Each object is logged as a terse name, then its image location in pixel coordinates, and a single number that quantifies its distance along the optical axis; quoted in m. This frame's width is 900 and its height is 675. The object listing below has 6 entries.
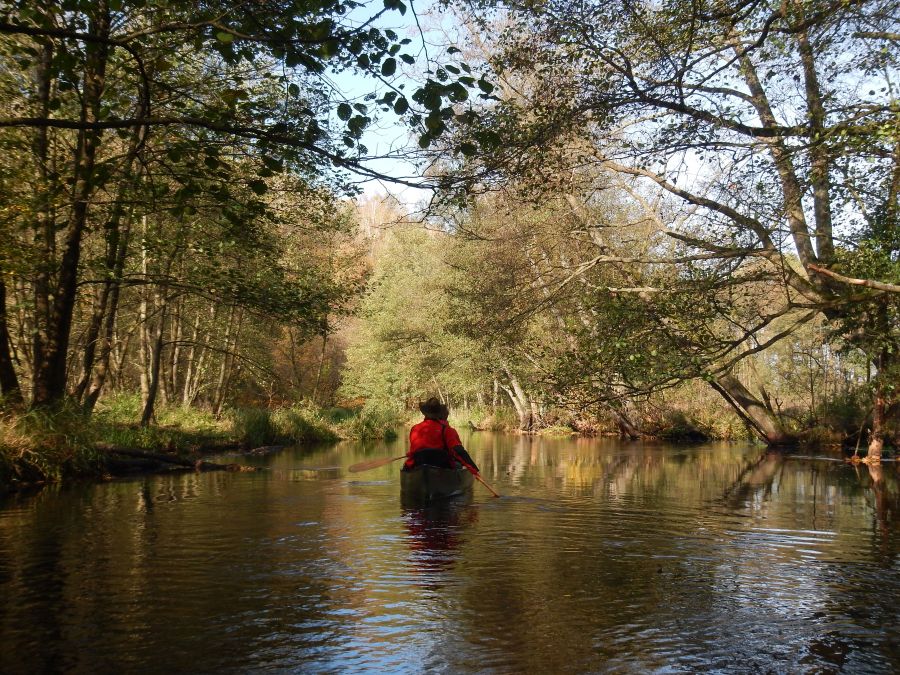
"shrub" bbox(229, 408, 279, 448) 22.95
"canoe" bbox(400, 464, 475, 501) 11.21
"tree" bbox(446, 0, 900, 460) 10.27
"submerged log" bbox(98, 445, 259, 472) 14.75
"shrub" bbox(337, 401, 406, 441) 28.91
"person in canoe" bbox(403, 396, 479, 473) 11.63
